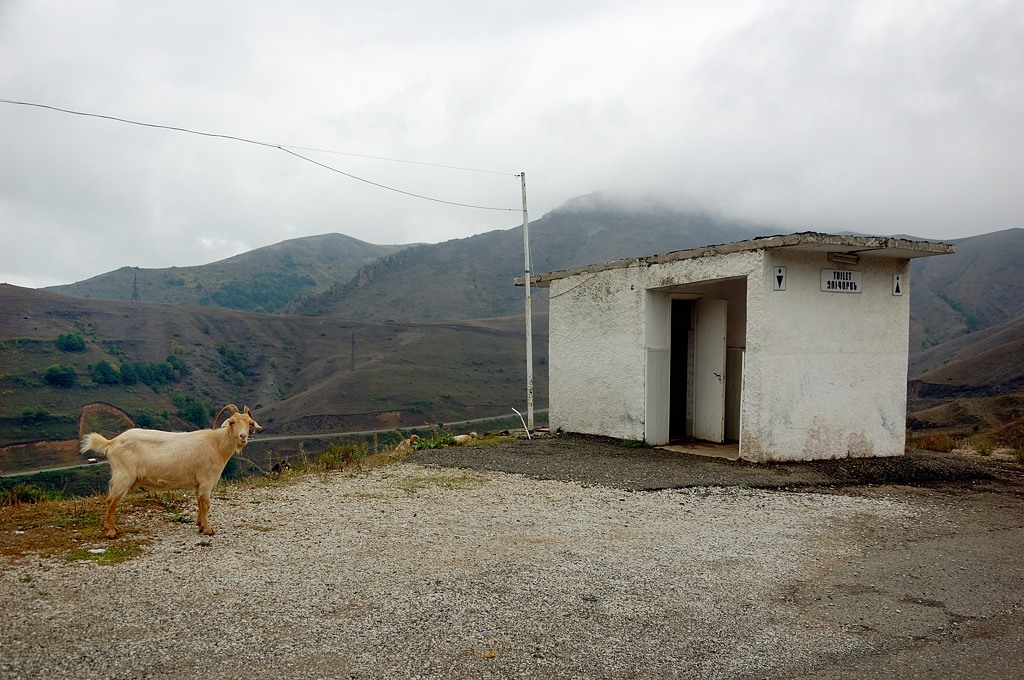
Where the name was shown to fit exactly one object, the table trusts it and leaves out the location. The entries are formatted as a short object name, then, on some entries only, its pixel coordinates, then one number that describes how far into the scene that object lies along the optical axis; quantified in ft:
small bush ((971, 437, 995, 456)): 41.04
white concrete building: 33.53
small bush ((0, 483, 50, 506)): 25.72
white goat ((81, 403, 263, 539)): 19.38
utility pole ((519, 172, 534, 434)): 47.95
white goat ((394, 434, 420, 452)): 43.06
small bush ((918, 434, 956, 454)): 43.03
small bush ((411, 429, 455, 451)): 43.37
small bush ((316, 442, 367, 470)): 34.99
